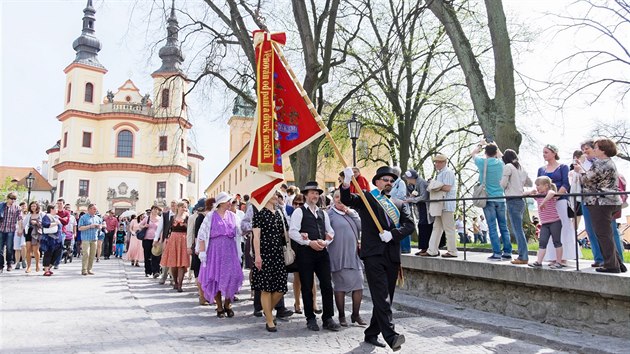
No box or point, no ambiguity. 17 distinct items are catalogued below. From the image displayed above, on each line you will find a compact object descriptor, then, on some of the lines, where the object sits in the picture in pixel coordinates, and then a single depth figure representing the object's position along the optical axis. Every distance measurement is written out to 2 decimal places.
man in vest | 7.38
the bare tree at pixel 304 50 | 16.64
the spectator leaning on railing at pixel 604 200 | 6.74
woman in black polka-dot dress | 7.26
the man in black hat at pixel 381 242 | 6.07
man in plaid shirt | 14.16
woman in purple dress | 8.16
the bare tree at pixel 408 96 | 23.88
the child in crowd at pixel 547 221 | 7.46
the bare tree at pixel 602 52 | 16.09
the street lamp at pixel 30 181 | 28.32
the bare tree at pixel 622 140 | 26.33
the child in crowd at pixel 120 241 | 25.27
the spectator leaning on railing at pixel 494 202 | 9.13
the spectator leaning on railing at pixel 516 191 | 8.30
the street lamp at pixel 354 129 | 15.88
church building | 64.00
